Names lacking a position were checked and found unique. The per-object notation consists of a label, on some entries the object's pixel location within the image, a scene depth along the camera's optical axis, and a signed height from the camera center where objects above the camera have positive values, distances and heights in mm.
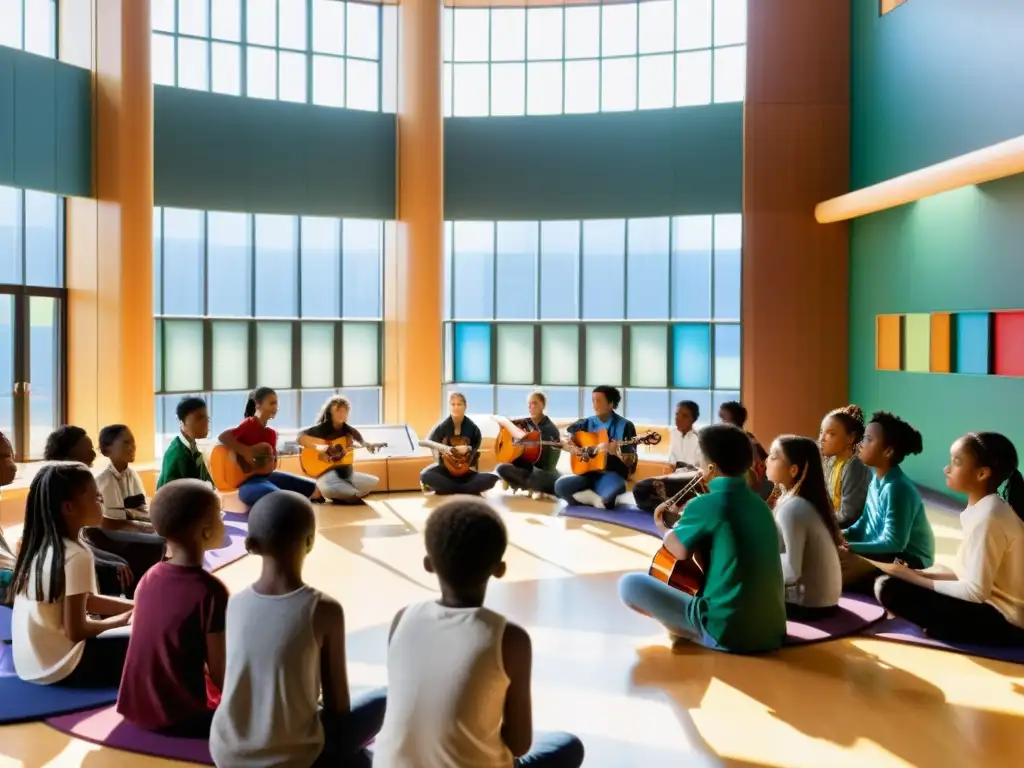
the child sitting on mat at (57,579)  3531 -787
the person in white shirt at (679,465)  8438 -842
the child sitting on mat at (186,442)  6441 -491
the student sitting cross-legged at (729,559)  4375 -870
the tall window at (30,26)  9500 +3575
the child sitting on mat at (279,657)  2781 -851
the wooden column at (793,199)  11055 +2065
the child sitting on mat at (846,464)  5957 -596
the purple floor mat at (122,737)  3412 -1380
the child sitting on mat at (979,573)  4371 -960
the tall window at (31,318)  9711 +557
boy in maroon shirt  3195 -869
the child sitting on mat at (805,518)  4820 -739
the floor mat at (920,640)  4559 -1359
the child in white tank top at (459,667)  2404 -763
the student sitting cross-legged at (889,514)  5359 -814
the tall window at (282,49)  11680 +4164
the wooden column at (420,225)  11789 +1869
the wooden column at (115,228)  9875 +1512
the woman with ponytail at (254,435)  8250 -570
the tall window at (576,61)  12961 +4365
